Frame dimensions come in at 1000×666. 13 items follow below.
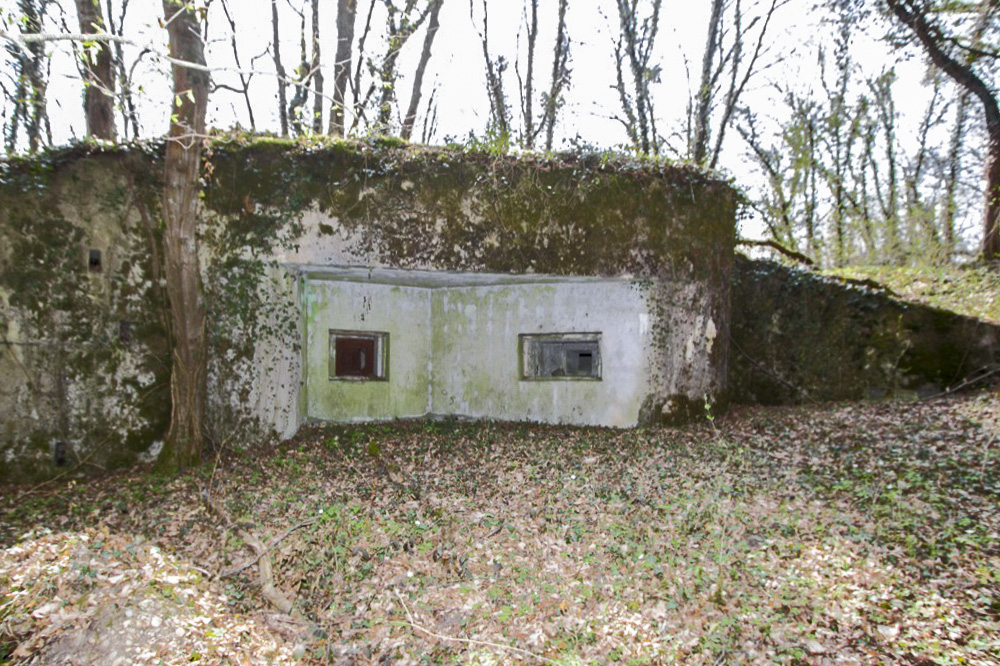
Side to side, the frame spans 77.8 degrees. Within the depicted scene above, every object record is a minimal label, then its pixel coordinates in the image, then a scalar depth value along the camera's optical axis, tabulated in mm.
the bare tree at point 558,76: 15915
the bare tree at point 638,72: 15703
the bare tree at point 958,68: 10617
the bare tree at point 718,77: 14742
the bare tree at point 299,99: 13376
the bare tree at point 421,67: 14539
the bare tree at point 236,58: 14264
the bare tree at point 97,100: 9555
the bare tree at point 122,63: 11586
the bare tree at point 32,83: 9273
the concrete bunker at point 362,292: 6137
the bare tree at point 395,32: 13523
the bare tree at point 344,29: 12672
